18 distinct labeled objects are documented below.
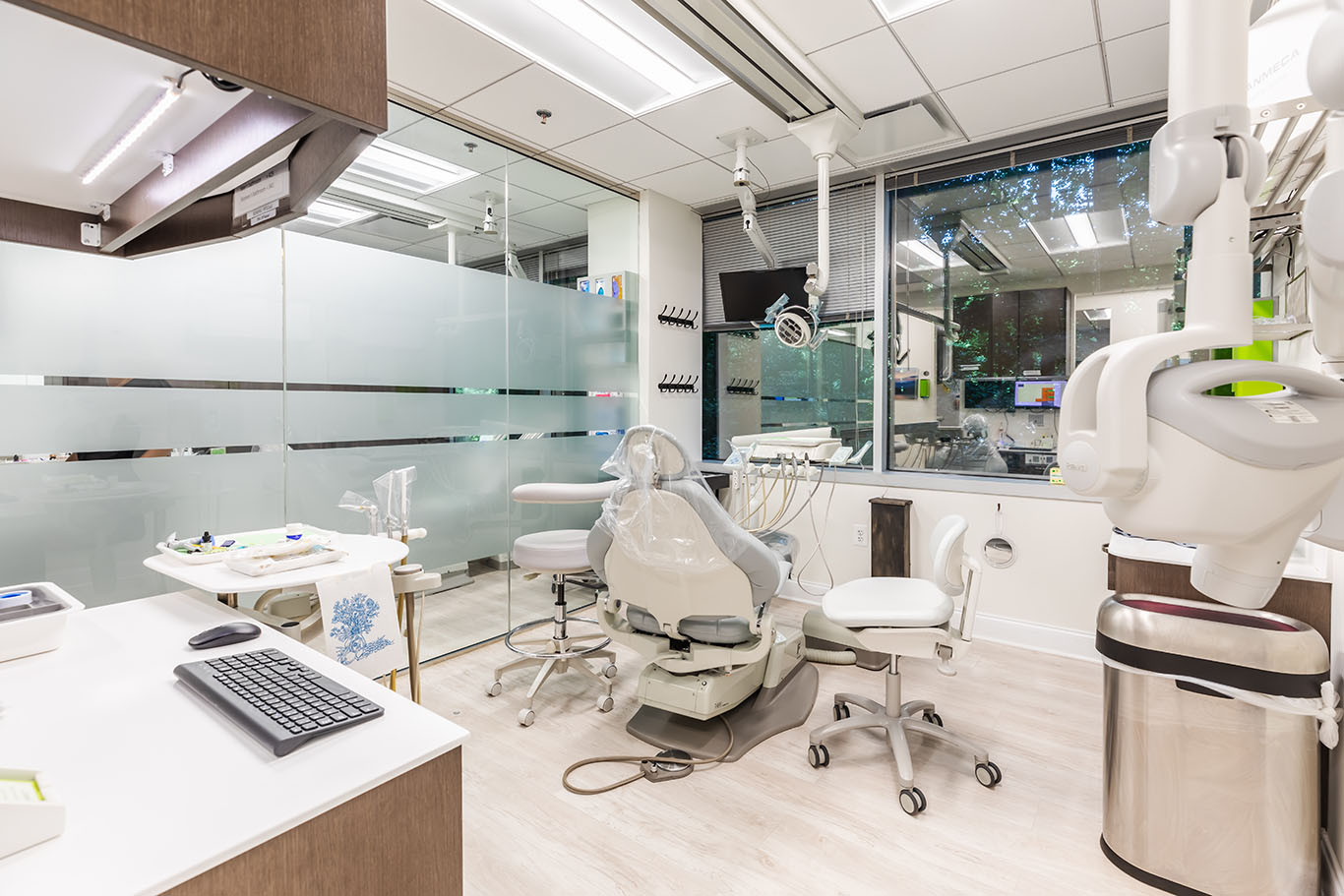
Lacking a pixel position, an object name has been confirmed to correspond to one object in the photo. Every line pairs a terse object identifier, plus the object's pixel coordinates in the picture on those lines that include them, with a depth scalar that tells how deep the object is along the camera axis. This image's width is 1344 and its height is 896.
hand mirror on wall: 3.23
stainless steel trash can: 1.47
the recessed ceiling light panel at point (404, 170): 2.73
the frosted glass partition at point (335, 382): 1.94
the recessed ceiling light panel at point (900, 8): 2.19
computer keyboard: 0.91
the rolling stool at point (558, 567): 2.45
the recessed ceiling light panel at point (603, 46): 2.24
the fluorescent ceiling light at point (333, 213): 2.51
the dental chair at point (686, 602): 1.97
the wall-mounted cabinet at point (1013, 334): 3.23
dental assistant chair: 2.02
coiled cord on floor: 2.00
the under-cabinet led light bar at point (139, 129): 0.93
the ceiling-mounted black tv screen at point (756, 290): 3.91
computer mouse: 1.26
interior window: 3.07
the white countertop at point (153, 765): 0.68
